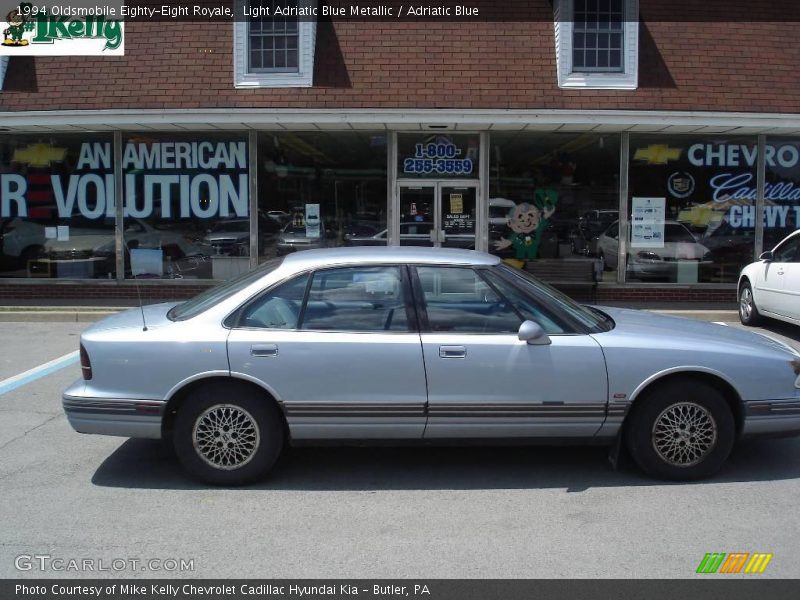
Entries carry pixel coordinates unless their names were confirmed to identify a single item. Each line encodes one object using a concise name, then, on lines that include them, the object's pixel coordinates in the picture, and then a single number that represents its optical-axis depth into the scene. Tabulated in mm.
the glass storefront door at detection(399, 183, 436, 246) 13406
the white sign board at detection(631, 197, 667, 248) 13219
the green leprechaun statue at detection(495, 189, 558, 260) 13422
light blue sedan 5086
